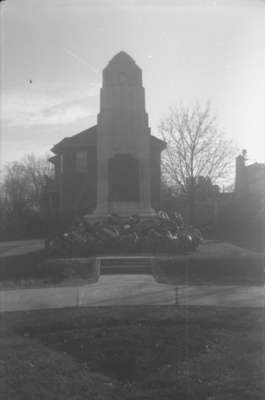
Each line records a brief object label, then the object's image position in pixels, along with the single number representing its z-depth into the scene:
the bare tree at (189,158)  30.72
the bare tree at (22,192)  32.82
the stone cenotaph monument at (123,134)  18.41
